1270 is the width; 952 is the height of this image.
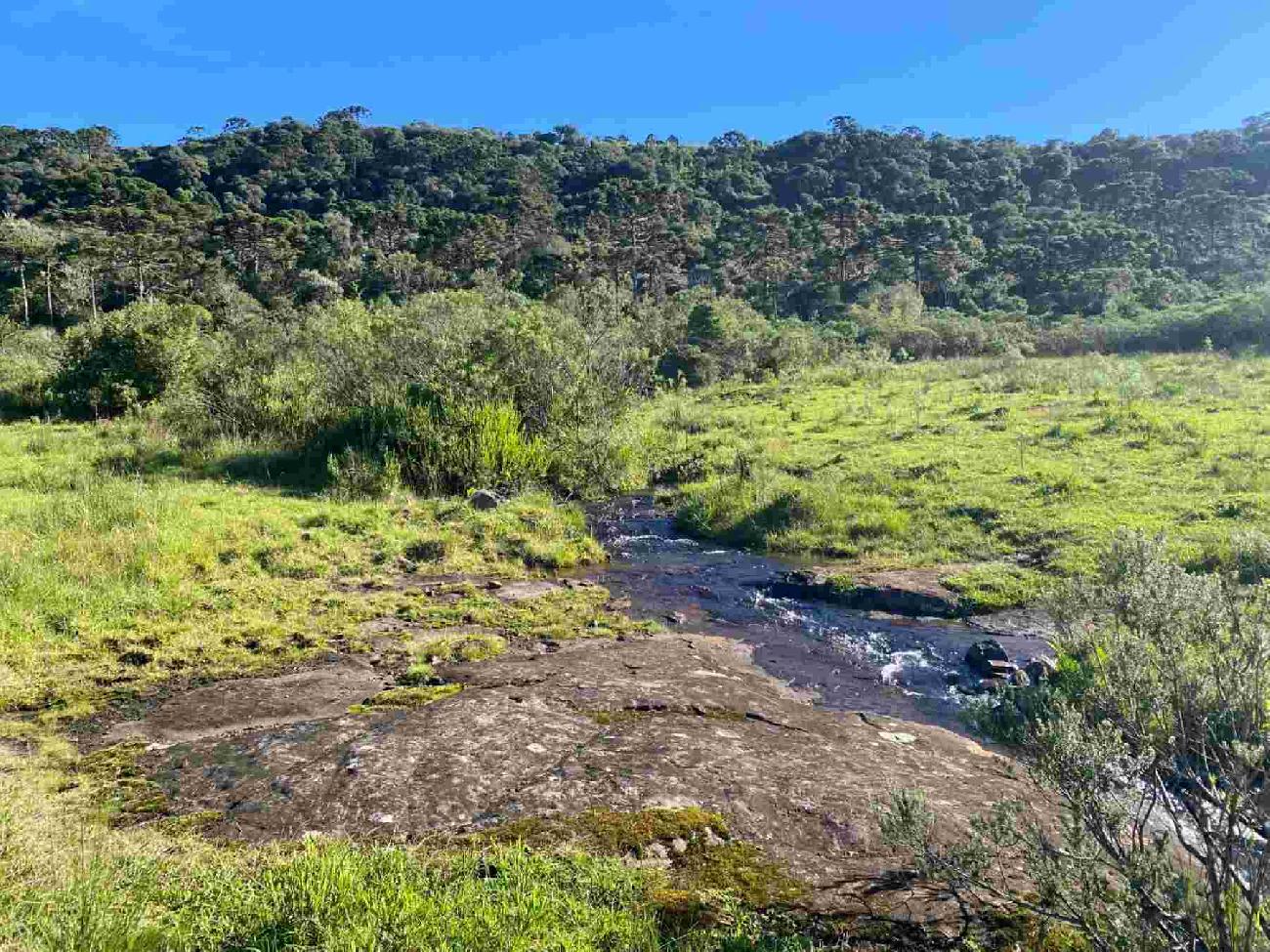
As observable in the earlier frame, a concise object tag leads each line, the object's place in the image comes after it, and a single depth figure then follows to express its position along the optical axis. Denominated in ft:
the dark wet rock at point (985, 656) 31.89
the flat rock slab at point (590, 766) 17.76
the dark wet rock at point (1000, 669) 31.26
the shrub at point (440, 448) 60.64
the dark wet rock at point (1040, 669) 29.37
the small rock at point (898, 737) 24.38
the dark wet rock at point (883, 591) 40.27
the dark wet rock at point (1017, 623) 36.60
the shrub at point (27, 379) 84.58
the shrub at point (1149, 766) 11.19
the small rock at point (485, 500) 56.29
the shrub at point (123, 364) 82.23
